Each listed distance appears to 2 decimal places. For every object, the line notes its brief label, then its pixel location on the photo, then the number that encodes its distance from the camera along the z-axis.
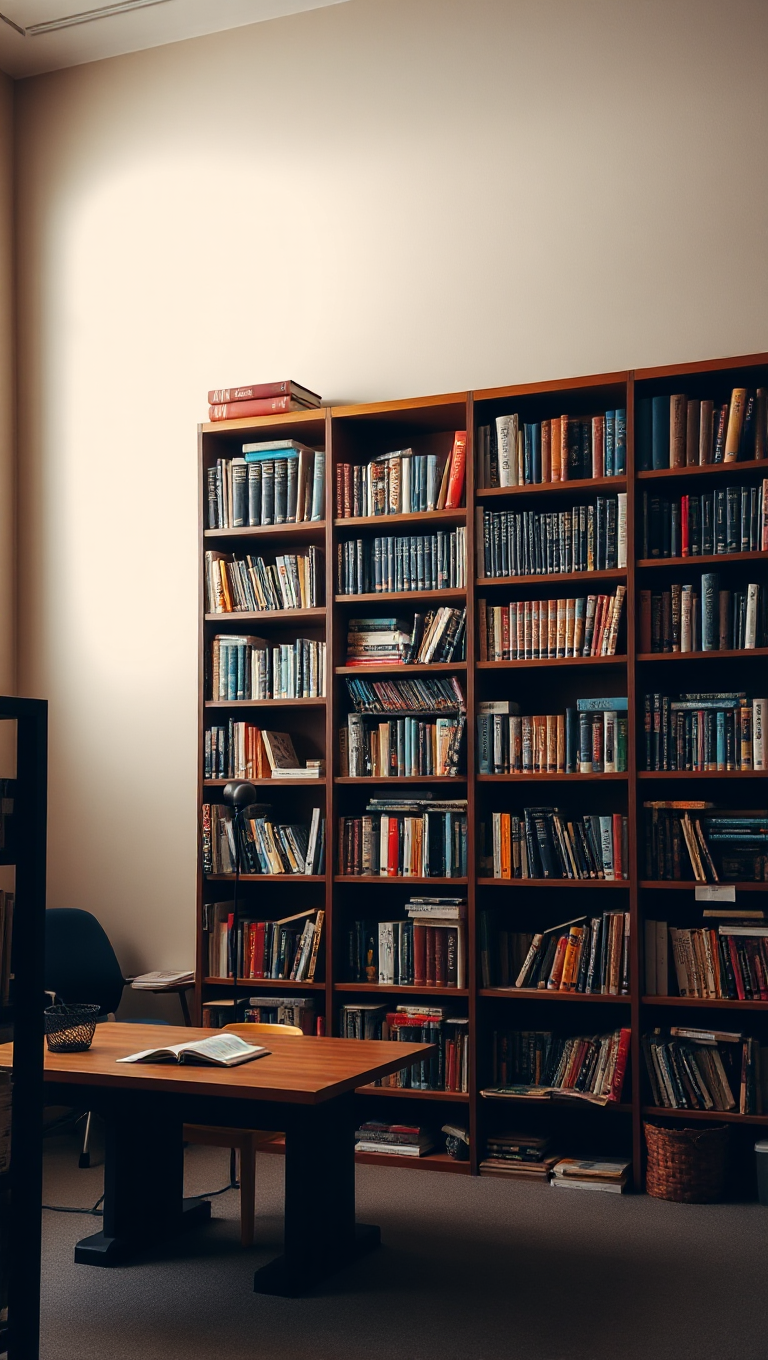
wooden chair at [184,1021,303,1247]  3.74
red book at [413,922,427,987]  4.73
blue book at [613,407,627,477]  4.54
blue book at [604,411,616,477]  4.56
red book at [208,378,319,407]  5.07
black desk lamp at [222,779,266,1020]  4.61
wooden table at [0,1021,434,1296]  3.33
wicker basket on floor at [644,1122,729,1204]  4.17
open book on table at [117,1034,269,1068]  3.49
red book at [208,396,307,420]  5.08
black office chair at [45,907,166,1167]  5.00
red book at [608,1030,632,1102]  4.36
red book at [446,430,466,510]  4.77
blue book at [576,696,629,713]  4.55
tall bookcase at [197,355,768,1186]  4.48
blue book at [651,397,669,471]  4.50
